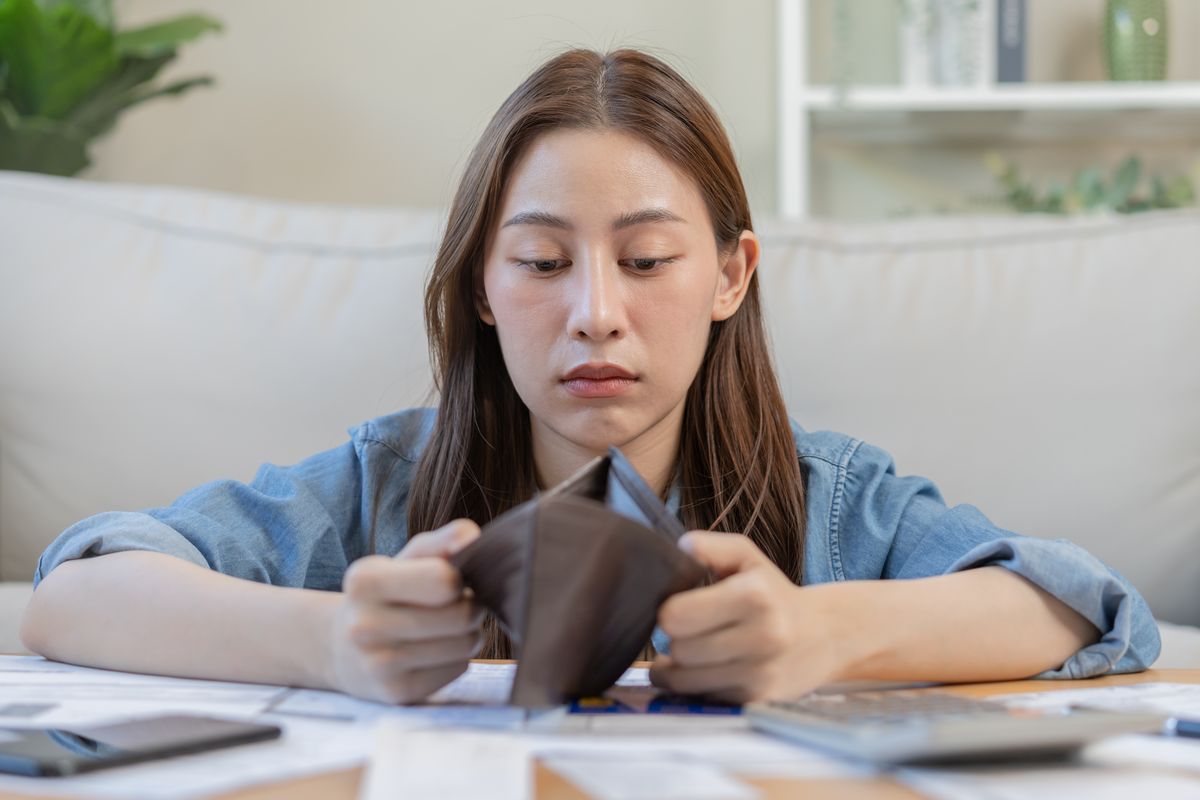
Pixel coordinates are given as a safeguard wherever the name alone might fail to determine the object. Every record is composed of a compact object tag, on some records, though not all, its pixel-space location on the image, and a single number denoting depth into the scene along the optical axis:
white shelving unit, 2.03
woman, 0.65
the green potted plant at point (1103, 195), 2.05
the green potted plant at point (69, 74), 1.78
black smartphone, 0.49
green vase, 2.07
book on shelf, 2.05
